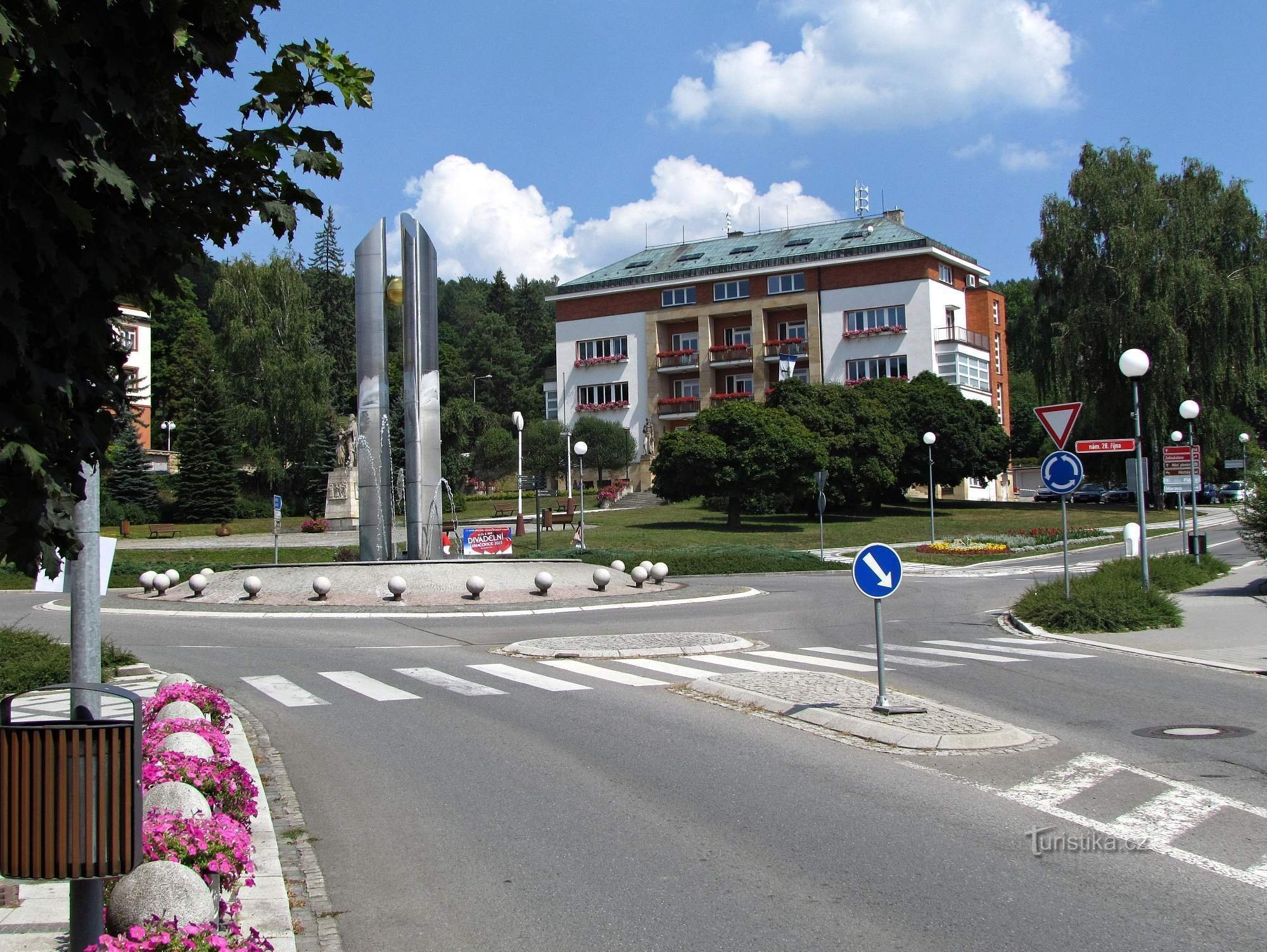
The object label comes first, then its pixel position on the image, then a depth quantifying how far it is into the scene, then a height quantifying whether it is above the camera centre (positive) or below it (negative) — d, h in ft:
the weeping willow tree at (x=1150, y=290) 180.34 +33.74
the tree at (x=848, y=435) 195.21 +11.94
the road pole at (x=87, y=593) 19.20 -1.23
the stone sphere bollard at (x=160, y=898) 15.38 -5.21
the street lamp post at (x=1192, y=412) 91.15 +6.73
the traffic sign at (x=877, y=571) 34.94 -2.12
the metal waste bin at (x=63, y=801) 12.57 -3.12
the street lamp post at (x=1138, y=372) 63.10 +7.24
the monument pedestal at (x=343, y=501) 190.29 +2.49
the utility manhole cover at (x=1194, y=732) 31.65 -6.80
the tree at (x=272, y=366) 228.43 +31.01
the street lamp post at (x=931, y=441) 148.05 +7.92
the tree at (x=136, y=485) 200.75 +6.64
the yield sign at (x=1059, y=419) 57.62 +4.08
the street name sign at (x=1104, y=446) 57.57 +2.71
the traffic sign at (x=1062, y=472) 55.67 +1.31
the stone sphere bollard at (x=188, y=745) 22.80 -4.58
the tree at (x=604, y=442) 268.00 +16.05
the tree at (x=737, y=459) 179.73 +7.55
